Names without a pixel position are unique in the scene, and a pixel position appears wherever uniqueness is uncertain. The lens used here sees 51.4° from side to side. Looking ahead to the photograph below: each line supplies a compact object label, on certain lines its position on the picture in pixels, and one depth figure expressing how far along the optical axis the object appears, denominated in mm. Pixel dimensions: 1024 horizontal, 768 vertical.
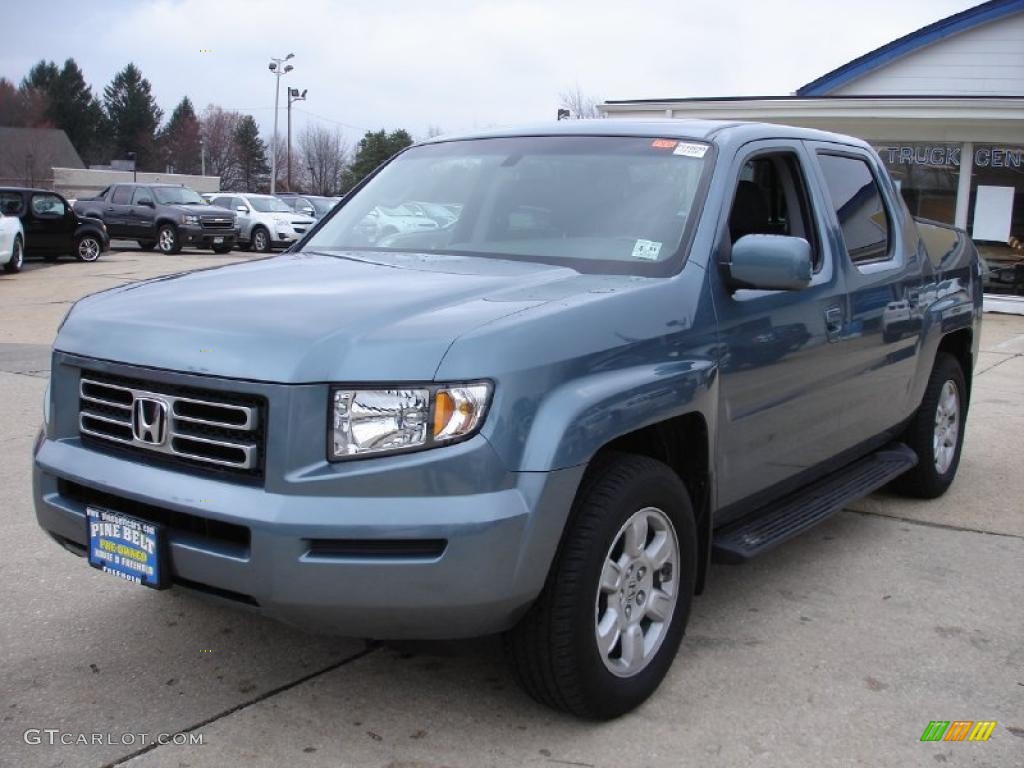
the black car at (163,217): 25188
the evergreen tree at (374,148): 71438
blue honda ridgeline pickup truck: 2734
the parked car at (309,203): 32438
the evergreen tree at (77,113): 98312
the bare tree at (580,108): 66912
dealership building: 16469
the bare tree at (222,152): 101125
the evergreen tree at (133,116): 101750
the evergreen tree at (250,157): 101125
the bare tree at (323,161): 99744
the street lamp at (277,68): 54094
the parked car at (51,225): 21734
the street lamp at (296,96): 58469
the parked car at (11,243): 19484
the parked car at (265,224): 27062
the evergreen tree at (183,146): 100750
